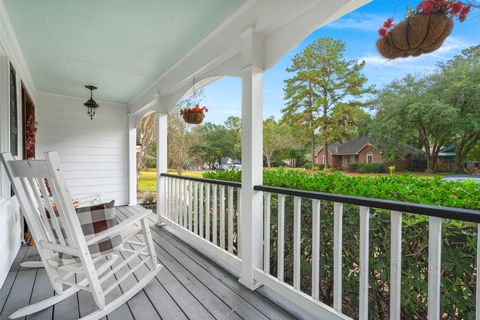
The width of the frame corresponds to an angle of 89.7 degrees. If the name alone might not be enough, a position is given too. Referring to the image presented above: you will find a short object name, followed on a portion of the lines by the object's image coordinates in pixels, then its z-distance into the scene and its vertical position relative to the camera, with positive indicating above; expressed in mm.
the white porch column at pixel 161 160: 4043 -73
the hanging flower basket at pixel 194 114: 2959 +514
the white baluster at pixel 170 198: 3850 -678
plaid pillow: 1840 -564
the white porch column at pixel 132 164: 5762 -201
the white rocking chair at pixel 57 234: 1518 -555
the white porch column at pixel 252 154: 2076 +16
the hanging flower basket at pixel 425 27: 1074 +598
